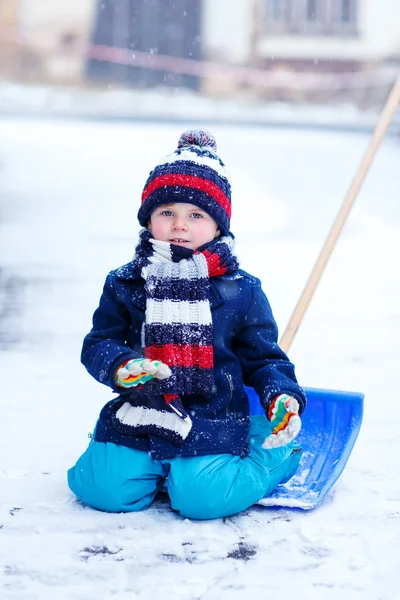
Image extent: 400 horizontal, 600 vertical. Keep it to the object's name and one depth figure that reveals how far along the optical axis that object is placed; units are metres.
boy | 4.48
